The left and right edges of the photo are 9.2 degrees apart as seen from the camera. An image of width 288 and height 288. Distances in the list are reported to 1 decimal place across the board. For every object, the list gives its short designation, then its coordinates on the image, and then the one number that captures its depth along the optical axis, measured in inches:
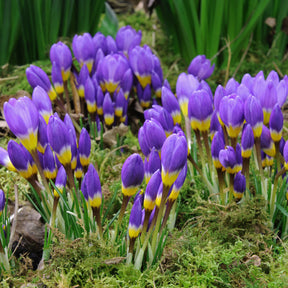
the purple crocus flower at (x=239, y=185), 47.1
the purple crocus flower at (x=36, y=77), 49.7
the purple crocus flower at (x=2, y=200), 45.0
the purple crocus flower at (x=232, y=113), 46.6
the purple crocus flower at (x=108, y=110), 51.5
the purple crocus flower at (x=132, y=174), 44.5
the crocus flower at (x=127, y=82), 52.5
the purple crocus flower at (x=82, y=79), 52.1
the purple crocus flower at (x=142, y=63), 52.7
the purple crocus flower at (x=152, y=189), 44.7
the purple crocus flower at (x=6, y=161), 46.4
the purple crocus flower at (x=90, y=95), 51.5
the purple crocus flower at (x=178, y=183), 45.0
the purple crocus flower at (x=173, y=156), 44.0
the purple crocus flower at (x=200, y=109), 47.3
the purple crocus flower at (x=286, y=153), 46.1
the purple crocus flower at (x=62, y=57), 51.2
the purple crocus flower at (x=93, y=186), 45.0
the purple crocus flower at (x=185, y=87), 49.3
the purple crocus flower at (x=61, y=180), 45.9
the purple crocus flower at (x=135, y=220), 44.9
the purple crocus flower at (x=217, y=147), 47.2
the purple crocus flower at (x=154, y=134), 45.4
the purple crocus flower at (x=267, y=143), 47.6
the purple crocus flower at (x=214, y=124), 48.5
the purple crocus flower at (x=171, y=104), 48.8
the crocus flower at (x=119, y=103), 52.0
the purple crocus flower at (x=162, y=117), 47.1
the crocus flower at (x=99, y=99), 51.8
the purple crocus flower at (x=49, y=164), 46.1
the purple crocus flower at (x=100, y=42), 53.8
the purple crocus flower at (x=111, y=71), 52.0
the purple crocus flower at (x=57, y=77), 51.3
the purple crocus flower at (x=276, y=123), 46.7
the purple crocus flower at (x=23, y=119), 45.0
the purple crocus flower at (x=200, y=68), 52.7
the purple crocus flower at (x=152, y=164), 45.2
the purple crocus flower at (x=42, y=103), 47.3
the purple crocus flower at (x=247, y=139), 46.7
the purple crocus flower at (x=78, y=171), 47.1
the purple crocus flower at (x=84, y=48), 52.7
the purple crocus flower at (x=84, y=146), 46.6
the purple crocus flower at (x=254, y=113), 46.4
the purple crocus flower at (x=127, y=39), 54.9
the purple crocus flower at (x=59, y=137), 45.1
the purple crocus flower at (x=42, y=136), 46.1
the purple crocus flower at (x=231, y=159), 46.5
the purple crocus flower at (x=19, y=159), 45.2
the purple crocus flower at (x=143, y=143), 46.0
